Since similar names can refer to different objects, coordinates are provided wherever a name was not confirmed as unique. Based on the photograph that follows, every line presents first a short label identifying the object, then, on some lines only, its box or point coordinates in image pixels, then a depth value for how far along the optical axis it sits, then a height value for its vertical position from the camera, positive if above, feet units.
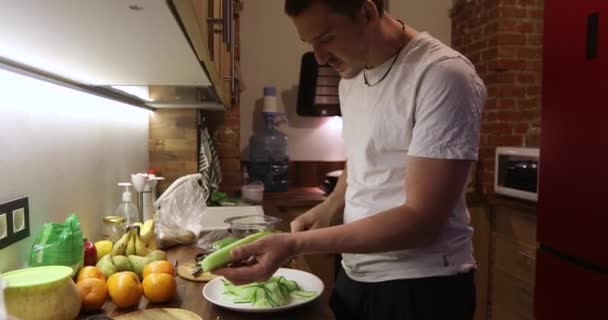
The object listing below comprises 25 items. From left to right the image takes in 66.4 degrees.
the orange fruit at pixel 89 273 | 3.02 -0.88
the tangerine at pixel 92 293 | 2.81 -0.94
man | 2.78 -0.19
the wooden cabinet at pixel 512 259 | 7.80 -2.06
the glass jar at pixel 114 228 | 4.22 -0.81
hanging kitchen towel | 7.38 -0.41
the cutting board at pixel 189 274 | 3.49 -1.03
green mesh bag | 2.94 -0.69
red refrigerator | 5.16 -0.27
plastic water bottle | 9.32 -0.27
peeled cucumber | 2.87 -0.98
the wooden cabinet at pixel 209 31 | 2.00 +0.63
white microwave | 7.35 -0.51
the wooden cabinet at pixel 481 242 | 8.86 -1.91
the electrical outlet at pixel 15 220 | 2.75 -0.51
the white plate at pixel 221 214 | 5.65 -1.02
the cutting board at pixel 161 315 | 2.70 -1.03
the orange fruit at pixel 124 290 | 2.88 -0.94
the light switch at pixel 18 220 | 2.88 -0.51
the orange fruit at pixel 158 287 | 2.99 -0.95
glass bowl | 4.06 -0.76
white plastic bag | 4.58 -0.77
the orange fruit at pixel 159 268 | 3.14 -0.87
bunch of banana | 3.67 -0.85
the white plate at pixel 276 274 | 2.80 -1.00
